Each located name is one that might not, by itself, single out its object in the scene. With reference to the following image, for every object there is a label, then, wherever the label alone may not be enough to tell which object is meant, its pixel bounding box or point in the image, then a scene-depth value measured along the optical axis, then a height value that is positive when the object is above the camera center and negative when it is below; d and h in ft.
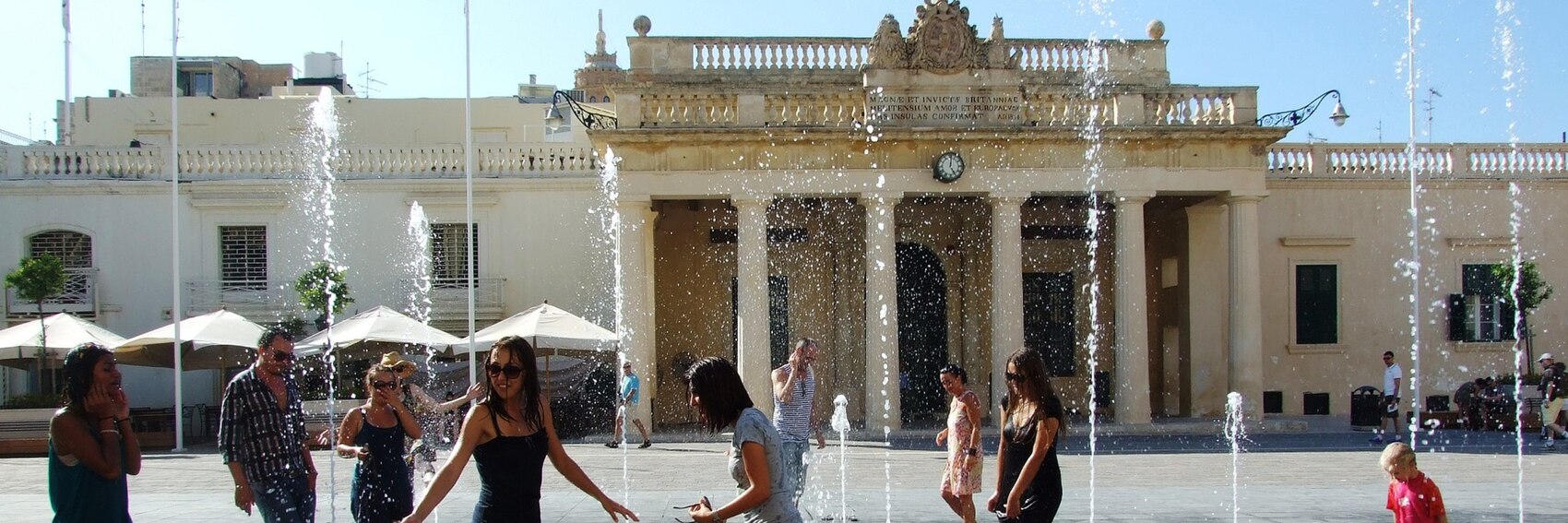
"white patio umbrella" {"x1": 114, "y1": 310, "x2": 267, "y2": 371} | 67.87 -3.01
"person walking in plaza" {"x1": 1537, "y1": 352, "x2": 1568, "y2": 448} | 59.06 -5.60
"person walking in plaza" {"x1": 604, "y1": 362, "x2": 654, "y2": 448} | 65.26 -5.61
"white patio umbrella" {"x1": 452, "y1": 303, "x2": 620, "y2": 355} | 67.00 -2.71
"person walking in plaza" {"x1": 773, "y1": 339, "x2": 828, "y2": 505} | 34.32 -3.19
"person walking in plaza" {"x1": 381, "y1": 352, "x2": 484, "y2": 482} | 26.21 -2.80
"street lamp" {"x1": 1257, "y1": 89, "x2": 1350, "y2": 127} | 72.08 +7.97
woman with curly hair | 20.35 -2.42
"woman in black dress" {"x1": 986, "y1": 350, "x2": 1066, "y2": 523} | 22.75 -3.00
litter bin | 71.10 -7.11
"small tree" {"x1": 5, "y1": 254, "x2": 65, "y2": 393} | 74.74 +0.33
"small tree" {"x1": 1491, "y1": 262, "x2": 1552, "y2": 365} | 78.64 -1.46
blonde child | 21.38 -3.51
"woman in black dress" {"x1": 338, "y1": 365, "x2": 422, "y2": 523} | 24.77 -3.07
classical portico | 71.56 +6.05
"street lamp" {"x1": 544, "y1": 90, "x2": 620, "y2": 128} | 74.49 +9.13
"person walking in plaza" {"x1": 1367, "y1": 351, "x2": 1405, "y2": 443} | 63.87 -5.71
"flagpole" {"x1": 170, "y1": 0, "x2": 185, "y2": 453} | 66.95 +3.63
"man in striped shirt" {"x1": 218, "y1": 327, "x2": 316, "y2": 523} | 22.84 -2.66
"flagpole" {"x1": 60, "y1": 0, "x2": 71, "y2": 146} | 93.96 +12.71
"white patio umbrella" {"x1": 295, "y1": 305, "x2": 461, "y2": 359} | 67.15 -2.68
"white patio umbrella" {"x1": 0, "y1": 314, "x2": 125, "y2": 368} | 68.69 -2.66
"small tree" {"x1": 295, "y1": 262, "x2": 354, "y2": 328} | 76.33 -0.46
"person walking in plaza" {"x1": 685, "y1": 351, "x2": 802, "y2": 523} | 17.70 -2.15
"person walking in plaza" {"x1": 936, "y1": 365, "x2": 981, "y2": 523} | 29.63 -3.71
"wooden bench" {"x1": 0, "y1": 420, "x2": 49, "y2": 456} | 68.44 -7.61
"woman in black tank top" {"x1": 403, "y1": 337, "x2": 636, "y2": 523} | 17.98 -2.15
